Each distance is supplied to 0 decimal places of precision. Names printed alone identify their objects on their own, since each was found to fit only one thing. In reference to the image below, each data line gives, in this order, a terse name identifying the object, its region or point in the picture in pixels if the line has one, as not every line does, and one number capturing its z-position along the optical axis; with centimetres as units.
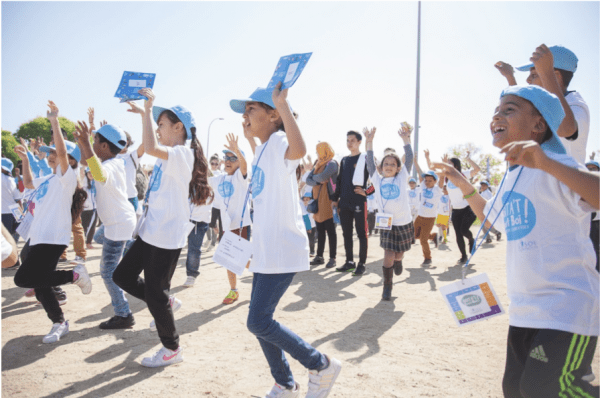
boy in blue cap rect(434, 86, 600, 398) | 168
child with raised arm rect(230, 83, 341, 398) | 255
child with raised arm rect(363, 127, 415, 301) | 540
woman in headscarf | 791
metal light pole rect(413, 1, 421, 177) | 1697
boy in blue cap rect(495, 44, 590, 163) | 248
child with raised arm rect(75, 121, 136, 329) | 418
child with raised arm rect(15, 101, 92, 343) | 373
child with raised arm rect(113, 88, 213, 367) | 332
